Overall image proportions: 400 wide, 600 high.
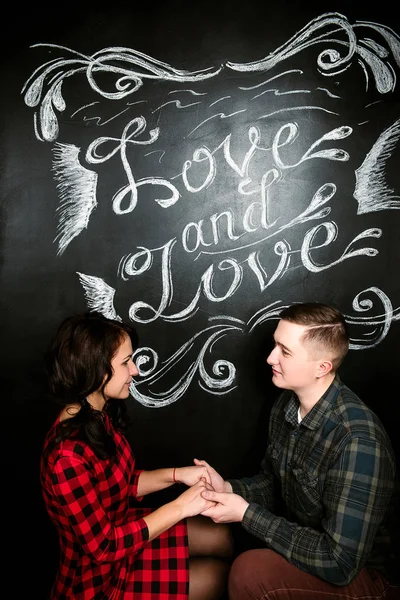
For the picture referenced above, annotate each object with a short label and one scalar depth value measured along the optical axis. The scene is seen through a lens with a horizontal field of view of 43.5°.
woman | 1.66
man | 1.69
